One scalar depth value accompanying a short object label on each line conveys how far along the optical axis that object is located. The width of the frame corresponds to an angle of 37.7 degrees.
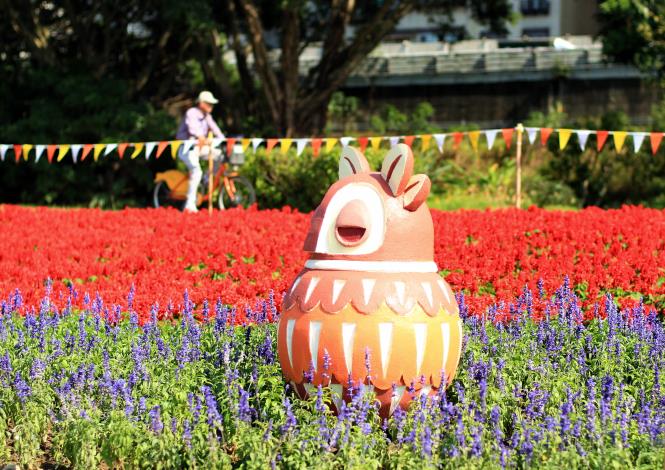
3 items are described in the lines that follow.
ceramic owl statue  5.84
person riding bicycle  15.59
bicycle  16.83
